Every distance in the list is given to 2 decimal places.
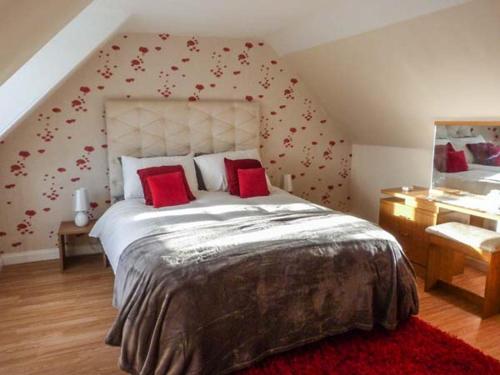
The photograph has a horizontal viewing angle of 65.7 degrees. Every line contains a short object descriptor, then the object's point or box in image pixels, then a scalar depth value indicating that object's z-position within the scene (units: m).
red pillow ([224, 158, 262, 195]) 3.56
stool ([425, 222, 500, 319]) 2.59
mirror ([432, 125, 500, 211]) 2.94
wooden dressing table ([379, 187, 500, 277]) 3.17
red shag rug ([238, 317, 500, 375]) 2.04
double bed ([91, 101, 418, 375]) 1.83
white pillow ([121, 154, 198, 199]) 3.37
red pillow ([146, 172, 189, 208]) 3.11
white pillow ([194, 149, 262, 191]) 3.69
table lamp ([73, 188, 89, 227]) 3.36
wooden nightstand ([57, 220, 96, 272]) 3.25
